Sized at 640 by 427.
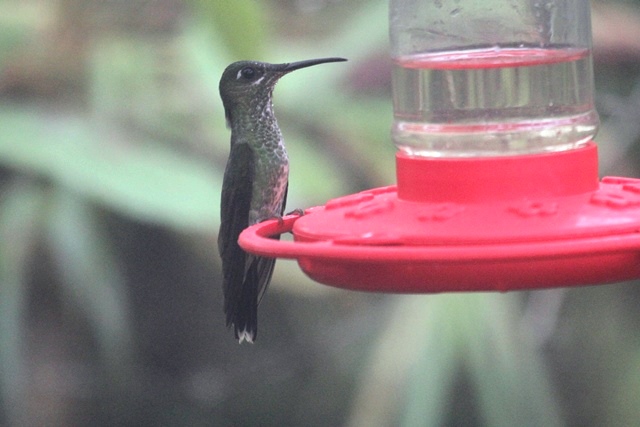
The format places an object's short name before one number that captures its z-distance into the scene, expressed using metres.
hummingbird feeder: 3.24
